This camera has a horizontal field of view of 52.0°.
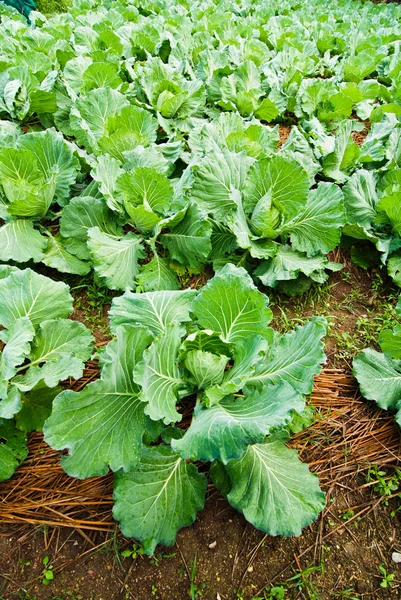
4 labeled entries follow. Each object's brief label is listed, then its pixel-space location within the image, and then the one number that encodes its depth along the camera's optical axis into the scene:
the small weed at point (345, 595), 1.70
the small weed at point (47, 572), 1.71
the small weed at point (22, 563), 1.74
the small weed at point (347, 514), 1.92
